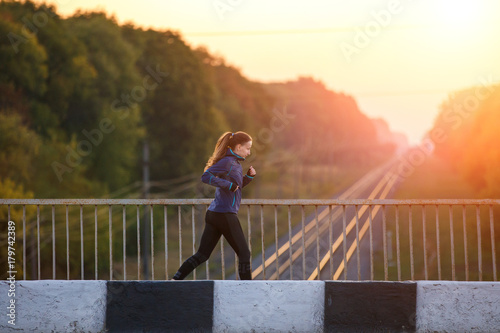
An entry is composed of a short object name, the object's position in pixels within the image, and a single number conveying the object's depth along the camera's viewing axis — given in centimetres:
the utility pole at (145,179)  6599
